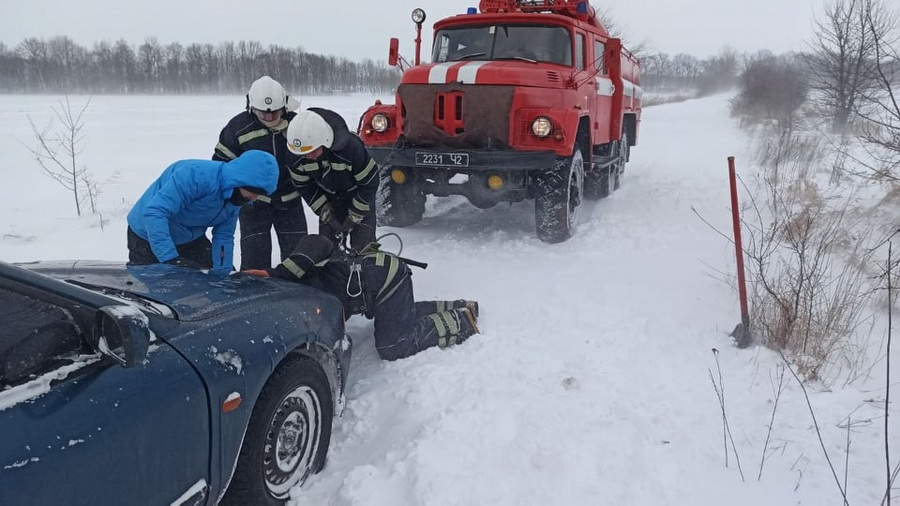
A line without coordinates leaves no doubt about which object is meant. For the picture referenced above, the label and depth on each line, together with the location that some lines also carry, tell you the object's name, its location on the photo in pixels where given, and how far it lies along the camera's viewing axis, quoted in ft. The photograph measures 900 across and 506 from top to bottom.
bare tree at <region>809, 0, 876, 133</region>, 47.09
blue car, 5.15
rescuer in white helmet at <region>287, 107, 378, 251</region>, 14.42
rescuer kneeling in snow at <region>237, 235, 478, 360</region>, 11.59
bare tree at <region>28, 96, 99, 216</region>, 37.60
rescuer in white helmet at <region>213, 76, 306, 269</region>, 15.24
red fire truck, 20.07
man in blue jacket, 11.80
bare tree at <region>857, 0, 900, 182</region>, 18.25
